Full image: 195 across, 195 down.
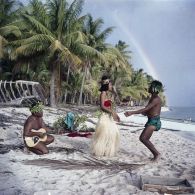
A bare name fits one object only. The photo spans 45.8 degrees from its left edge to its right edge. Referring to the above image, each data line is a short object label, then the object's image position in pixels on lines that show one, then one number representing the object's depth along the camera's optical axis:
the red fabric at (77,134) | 3.85
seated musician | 2.71
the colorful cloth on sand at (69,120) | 4.16
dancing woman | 2.75
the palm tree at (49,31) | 7.70
